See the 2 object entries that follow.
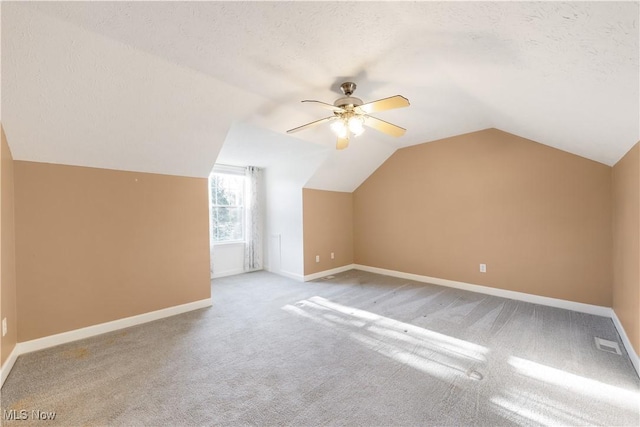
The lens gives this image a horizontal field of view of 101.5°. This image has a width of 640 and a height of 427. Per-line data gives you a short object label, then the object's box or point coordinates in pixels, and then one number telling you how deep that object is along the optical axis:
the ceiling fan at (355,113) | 2.12
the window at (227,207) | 5.43
